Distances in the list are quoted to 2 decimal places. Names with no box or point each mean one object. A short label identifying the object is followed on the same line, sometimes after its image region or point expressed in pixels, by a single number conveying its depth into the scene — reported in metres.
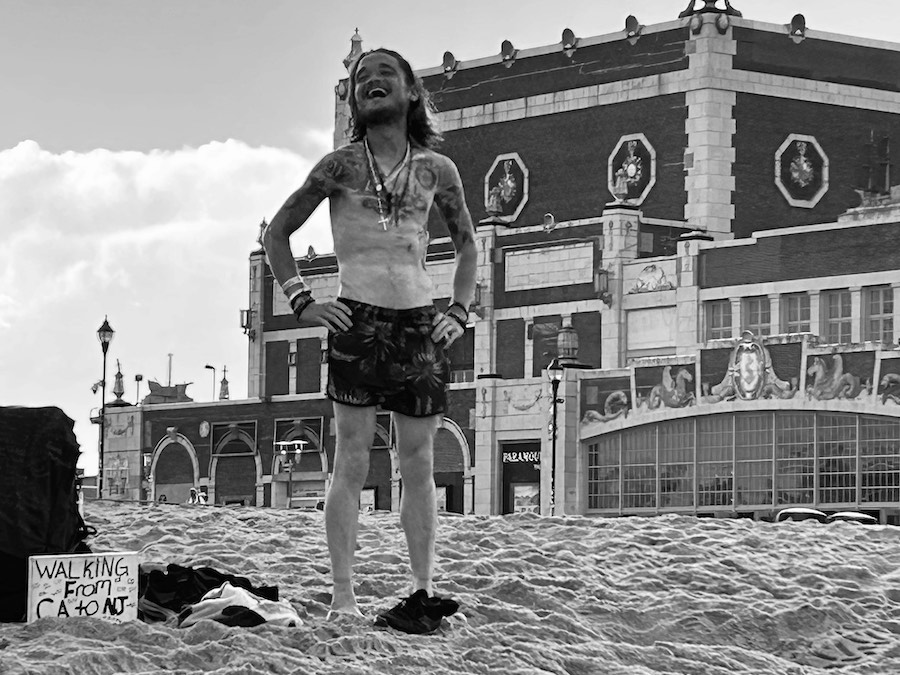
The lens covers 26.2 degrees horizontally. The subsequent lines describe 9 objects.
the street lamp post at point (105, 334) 66.69
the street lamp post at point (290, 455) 70.31
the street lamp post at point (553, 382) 60.47
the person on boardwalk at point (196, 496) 69.80
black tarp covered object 11.25
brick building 55.88
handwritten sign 10.70
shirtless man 10.79
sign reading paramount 62.88
